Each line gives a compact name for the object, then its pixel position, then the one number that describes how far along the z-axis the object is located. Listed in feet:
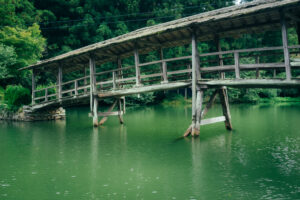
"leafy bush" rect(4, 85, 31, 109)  69.26
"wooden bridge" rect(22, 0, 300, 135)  32.60
